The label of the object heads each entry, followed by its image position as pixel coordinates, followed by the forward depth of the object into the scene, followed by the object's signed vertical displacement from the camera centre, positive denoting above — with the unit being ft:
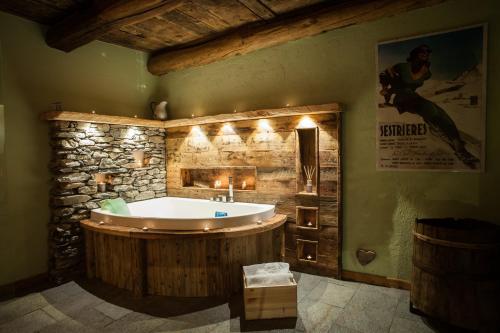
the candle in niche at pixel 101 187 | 12.25 -1.22
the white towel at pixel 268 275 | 8.11 -3.42
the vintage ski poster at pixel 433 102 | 8.51 +1.68
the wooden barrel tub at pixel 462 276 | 6.86 -2.94
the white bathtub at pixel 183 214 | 9.41 -2.21
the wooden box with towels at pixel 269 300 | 7.92 -3.95
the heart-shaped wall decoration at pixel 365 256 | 10.13 -3.53
